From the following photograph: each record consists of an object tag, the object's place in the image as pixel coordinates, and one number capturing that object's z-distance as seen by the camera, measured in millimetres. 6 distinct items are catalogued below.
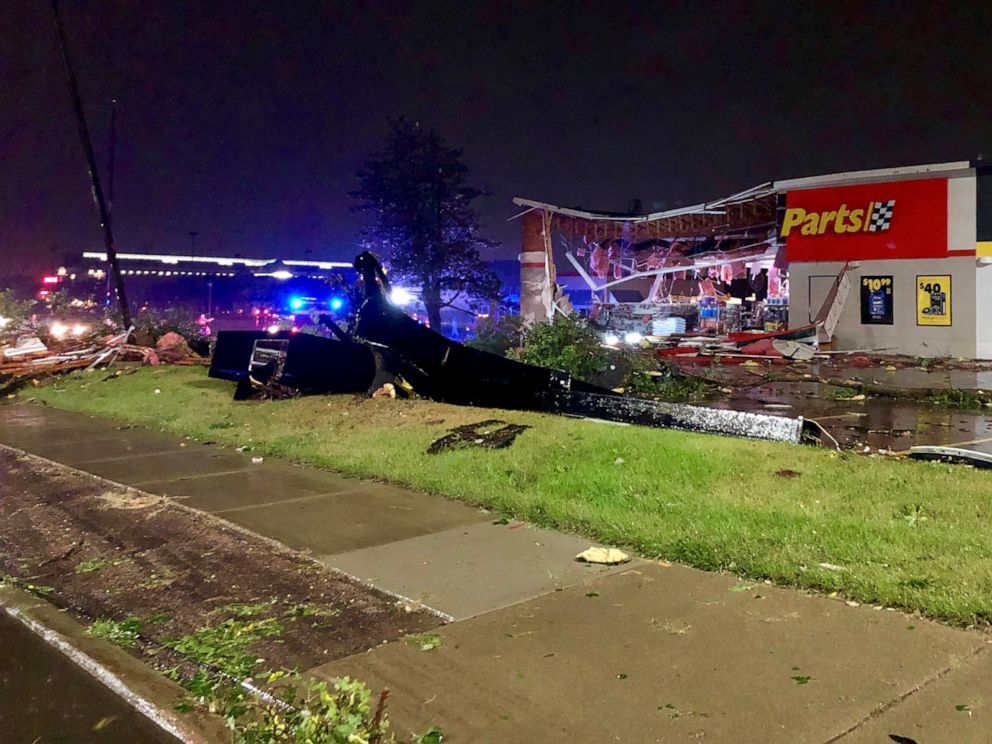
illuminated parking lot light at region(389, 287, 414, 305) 28797
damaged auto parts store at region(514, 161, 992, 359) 21375
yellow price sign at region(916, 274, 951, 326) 21703
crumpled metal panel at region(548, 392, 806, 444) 9016
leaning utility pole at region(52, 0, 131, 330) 21781
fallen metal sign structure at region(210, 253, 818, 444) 12012
